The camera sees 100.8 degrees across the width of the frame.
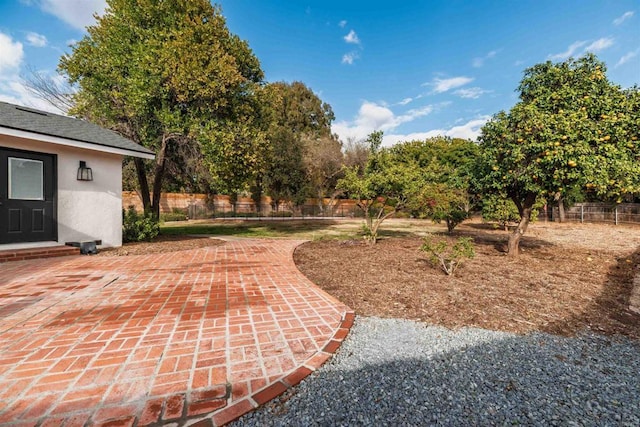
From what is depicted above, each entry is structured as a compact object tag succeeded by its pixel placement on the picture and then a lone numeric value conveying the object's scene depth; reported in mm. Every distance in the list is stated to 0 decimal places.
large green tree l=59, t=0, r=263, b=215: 8328
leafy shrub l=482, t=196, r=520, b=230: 7130
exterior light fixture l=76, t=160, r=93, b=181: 6668
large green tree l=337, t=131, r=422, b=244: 7707
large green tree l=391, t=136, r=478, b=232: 7328
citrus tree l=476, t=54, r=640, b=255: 5020
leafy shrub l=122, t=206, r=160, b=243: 7930
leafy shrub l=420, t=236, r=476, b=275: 4781
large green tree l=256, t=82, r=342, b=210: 23406
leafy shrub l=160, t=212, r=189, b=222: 20209
